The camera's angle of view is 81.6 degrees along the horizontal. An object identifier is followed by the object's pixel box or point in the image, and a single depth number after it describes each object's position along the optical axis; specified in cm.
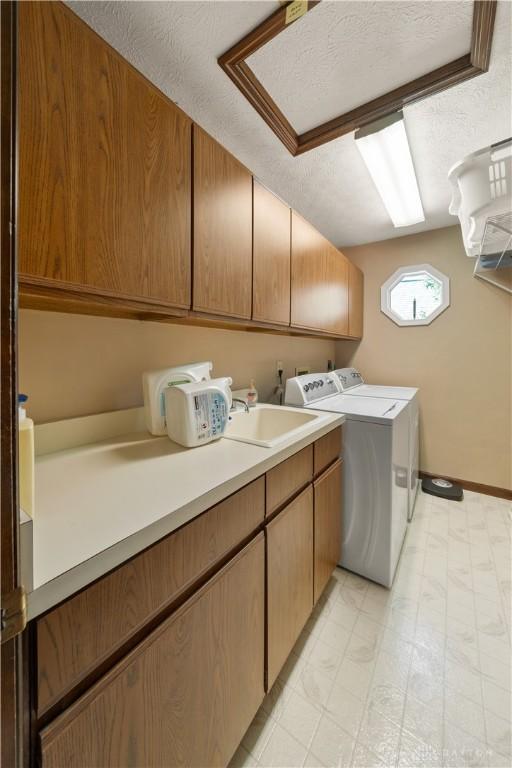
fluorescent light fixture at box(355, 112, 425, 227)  145
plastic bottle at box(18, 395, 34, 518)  52
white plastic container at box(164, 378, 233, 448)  109
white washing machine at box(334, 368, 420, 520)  223
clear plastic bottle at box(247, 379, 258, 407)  180
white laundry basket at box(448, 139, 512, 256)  134
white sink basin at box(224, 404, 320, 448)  158
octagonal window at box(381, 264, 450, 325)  282
